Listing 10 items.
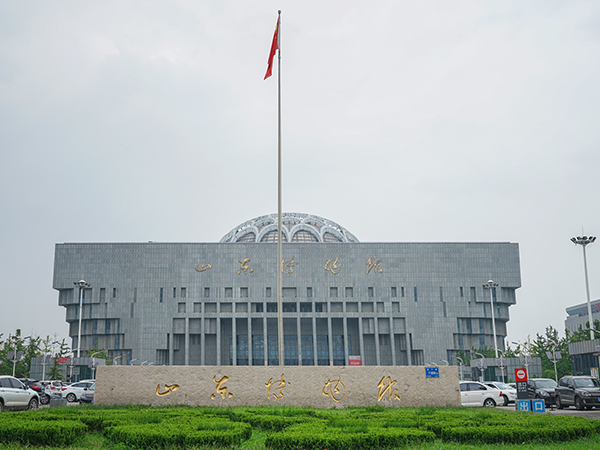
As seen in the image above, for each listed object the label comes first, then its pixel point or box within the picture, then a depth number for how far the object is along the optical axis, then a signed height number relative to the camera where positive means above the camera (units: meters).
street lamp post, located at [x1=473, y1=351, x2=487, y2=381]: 63.67 -2.92
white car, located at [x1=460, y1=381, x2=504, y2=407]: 27.17 -2.56
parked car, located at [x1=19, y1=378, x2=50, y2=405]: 32.49 -2.66
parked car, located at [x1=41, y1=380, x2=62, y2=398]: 33.57 -2.75
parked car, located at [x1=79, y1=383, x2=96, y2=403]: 31.11 -2.71
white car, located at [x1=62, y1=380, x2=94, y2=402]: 35.09 -2.69
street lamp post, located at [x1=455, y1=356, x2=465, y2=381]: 71.91 -2.63
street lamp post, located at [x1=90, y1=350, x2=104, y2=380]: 63.66 -2.01
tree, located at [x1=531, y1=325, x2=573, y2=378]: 61.97 -1.43
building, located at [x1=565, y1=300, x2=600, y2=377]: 39.12 -1.40
